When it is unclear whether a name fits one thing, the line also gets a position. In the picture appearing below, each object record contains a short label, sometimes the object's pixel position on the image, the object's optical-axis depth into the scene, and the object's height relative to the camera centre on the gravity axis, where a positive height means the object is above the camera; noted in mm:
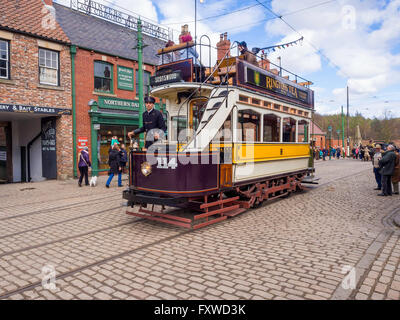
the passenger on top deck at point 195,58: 7089 +2243
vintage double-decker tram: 5746 +138
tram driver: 6500 +593
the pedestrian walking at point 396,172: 10078 -836
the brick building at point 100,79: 15164 +3953
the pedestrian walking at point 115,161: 12109 -449
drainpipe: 14734 +2240
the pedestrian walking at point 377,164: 10977 -586
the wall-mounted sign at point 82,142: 14960 +438
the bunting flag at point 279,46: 10457 +3674
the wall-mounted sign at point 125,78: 16734 +4190
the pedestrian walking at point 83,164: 12302 -568
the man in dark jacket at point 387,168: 9844 -670
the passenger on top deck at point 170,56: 7824 +2608
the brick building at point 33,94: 12820 +2631
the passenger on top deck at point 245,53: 7523 +2511
